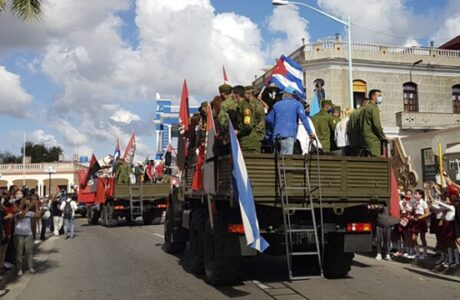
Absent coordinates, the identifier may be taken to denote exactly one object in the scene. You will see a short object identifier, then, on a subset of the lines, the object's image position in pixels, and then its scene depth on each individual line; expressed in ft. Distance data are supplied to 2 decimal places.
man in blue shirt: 27.40
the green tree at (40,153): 334.44
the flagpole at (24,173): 208.76
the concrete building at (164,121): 155.33
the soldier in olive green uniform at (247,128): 26.48
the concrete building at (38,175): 213.25
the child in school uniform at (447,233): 31.76
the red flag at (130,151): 70.44
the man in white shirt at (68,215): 60.18
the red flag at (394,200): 26.91
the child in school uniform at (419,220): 36.04
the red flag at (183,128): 37.73
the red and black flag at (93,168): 80.02
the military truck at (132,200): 70.18
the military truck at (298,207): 24.57
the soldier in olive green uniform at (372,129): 28.99
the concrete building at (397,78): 105.13
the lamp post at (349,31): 64.59
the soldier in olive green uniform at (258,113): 27.78
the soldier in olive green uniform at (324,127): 31.45
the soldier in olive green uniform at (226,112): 27.43
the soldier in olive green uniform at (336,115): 32.00
